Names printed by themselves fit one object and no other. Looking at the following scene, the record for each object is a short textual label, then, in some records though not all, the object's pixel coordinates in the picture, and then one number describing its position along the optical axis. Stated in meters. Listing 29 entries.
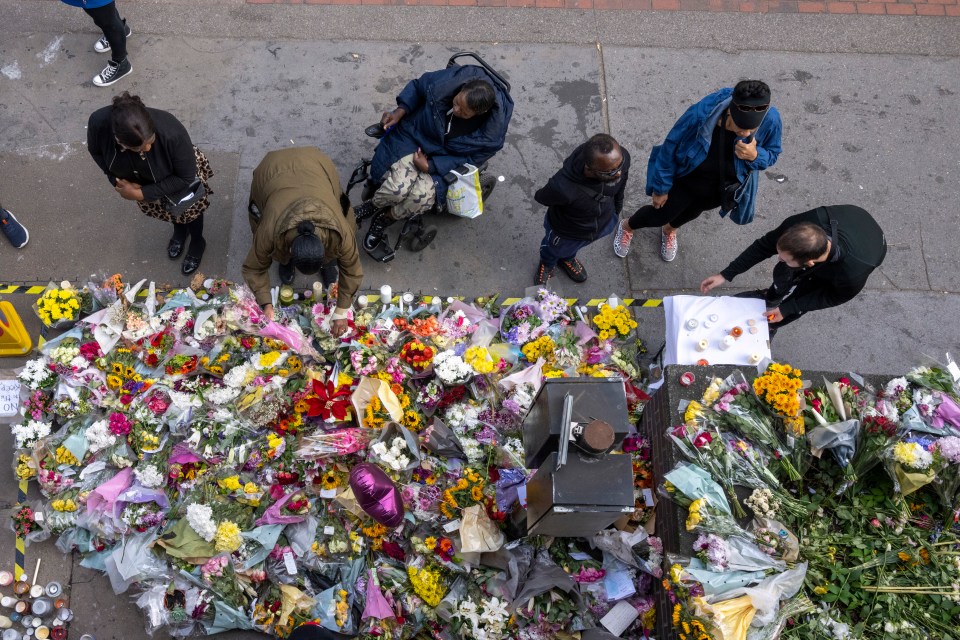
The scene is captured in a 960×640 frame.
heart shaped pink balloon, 3.53
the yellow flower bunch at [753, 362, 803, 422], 3.59
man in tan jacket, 3.52
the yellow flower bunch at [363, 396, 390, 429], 3.93
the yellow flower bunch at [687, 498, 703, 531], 3.38
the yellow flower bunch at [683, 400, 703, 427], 3.68
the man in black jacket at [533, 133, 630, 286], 3.81
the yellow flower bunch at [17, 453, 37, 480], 4.10
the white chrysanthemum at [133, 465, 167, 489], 3.88
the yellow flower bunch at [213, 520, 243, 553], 3.74
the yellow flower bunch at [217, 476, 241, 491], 3.86
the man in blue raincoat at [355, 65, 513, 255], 4.27
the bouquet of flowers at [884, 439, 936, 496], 3.34
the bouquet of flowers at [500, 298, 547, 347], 4.43
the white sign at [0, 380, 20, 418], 4.43
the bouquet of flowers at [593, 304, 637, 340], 4.51
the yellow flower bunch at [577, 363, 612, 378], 4.29
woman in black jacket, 3.50
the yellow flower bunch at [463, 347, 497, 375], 4.11
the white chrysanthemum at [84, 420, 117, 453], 3.97
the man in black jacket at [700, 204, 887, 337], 3.64
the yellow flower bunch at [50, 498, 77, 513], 3.97
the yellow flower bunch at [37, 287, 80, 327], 4.43
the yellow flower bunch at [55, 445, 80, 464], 4.05
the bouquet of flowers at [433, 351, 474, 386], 4.07
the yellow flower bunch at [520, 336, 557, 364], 4.27
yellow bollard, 4.39
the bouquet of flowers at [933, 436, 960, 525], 3.42
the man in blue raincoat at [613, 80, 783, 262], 3.81
